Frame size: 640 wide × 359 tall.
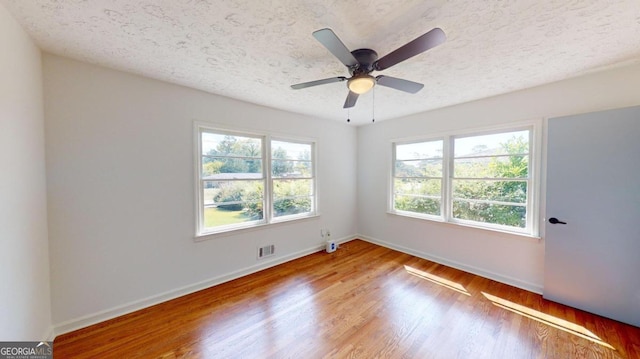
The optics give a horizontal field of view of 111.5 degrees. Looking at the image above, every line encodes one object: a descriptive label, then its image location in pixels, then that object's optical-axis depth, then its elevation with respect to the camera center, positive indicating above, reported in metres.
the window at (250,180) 2.79 -0.08
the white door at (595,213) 1.99 -0.39
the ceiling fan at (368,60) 1.28 +0.80
